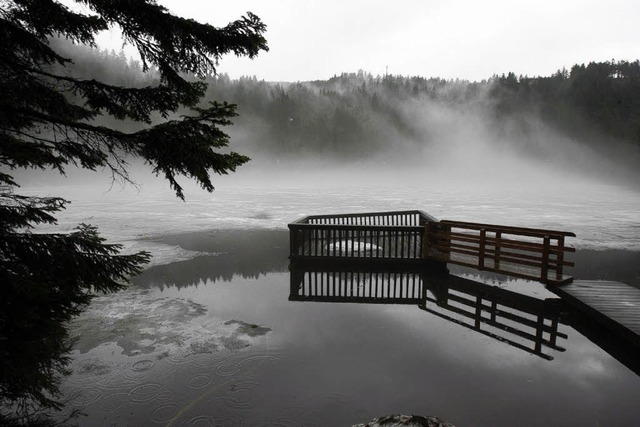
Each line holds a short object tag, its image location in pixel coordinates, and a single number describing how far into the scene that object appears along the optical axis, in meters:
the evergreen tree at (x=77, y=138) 3.00
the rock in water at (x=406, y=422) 2.86
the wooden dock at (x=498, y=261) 7.33
